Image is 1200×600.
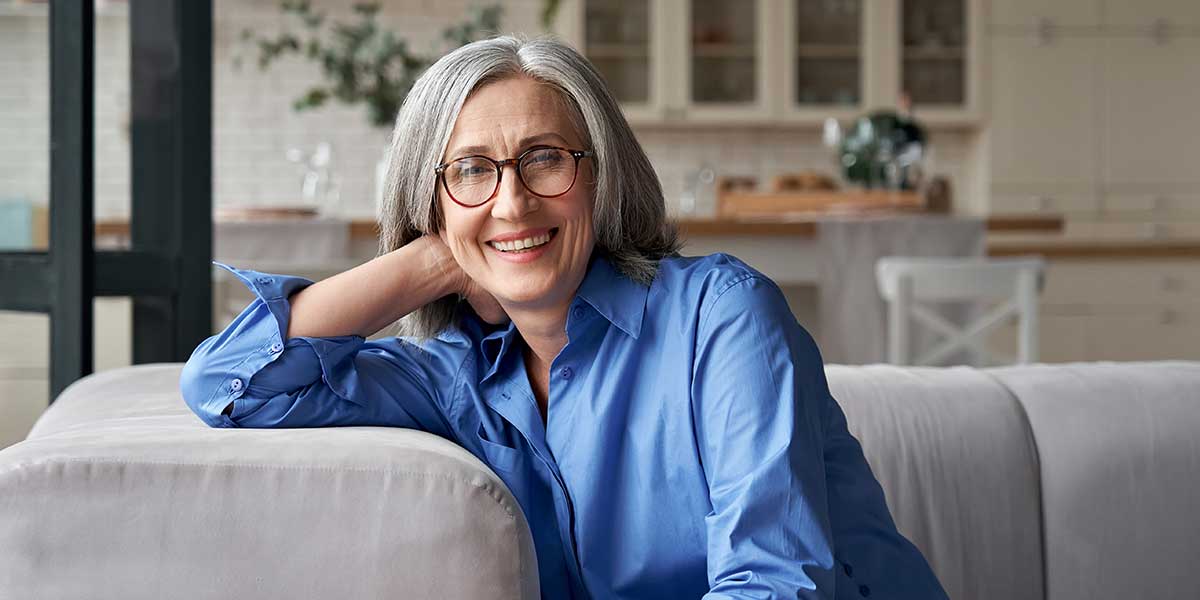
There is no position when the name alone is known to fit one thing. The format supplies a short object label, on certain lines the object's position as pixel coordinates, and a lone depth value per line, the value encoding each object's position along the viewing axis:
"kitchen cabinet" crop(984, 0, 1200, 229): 5.94
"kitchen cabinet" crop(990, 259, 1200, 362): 5.70
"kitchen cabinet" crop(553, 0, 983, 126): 6.00
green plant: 4.25
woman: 1.10
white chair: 3.80
